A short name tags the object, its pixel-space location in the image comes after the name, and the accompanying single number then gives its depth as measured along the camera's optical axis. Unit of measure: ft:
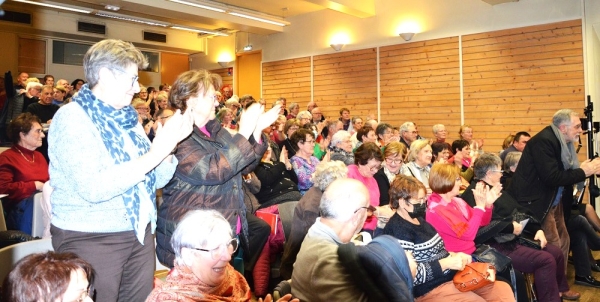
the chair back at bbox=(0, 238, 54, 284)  6.03
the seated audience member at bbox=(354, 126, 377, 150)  18.86
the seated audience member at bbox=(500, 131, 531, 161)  19.12
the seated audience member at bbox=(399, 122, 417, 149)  20.77
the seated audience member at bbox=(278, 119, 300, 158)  18.42
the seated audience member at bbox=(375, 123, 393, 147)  20.36
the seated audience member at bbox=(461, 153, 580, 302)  10.53
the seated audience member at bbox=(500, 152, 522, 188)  14.75
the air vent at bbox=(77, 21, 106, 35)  33.96
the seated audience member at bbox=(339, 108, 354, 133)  28.04
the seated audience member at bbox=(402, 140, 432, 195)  14.77
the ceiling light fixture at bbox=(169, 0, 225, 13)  27.67
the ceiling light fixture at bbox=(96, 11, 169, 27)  31.12
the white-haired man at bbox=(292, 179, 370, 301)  5.40
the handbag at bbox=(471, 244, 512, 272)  9.36
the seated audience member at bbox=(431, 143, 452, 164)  18.02
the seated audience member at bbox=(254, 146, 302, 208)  12.89
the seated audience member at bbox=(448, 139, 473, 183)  18.95
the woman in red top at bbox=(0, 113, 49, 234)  11.19
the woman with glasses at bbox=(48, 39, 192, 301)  4.93
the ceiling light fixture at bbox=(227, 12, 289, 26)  30.66
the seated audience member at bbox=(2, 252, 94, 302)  3.73
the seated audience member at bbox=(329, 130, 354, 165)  16.03
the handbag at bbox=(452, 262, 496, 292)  7.86
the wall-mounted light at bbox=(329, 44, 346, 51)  31.17
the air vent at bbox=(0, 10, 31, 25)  30.69
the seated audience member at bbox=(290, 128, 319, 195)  14.11
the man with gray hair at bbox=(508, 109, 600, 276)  12.04
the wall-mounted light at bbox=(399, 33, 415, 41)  27.78
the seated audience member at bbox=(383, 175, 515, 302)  7.92
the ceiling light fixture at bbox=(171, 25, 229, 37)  34.91
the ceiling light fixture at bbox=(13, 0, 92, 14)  27.61
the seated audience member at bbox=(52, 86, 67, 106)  22.06
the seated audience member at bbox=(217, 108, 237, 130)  17.87
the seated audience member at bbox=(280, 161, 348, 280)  9.32
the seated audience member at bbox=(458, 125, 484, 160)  22.08
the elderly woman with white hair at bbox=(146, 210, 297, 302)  4.55
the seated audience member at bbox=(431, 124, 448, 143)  22.95
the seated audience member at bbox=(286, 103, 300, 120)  27.30
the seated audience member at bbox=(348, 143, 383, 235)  12.64
